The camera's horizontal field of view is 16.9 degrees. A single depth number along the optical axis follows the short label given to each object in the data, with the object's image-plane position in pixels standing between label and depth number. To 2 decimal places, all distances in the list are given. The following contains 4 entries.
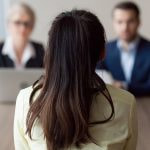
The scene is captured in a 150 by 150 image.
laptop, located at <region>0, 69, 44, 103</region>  3.34
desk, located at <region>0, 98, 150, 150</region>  2.59
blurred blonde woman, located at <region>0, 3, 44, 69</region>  4.21
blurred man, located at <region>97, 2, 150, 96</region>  4.10
